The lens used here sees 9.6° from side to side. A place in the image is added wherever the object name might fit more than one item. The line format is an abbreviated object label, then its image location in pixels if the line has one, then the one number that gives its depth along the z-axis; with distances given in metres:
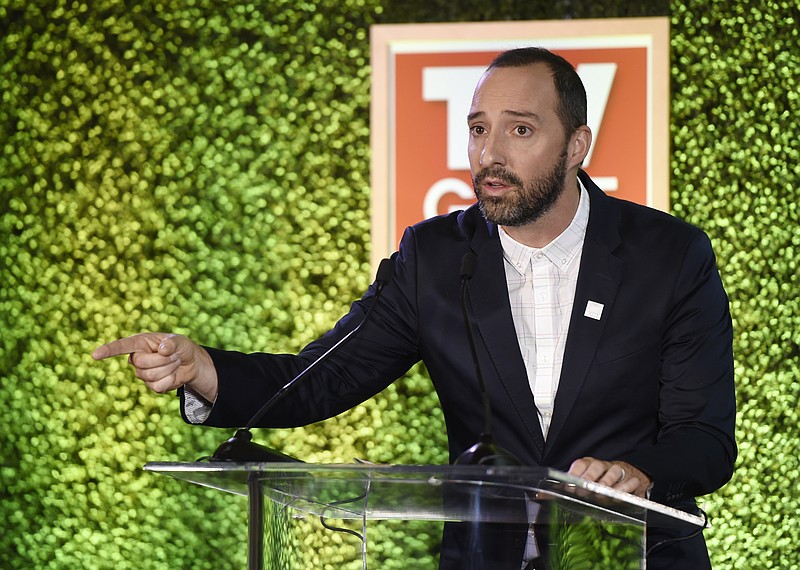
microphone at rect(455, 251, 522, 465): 5.26
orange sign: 6.61
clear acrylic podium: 5.24
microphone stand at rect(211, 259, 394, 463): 5.40
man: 5.59
